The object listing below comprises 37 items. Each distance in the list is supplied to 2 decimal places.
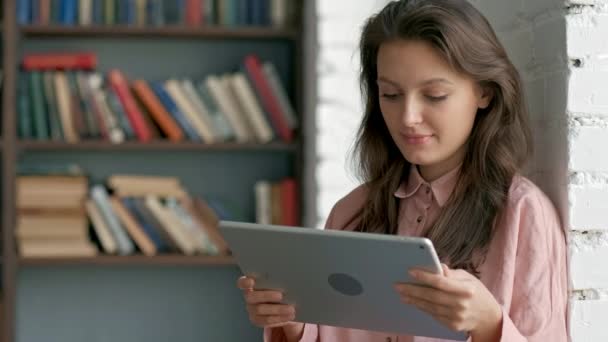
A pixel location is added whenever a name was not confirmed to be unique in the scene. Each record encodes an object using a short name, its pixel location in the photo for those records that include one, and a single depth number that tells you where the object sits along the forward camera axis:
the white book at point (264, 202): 3.49
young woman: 1.25
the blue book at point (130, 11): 3.38
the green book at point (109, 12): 3.38
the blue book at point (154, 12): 3.39
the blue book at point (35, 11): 3.36
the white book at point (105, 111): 3.33
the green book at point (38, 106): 3.30
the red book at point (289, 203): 3.44
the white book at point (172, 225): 3.35
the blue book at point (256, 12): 3.44
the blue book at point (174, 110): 3.37
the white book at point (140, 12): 3.39
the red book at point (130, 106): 3.34
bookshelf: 3.48
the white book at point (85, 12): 3.35
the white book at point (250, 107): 3.38
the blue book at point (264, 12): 3.46
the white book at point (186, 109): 3.38
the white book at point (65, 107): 3.31
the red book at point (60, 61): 3.33
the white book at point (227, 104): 3.39
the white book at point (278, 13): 3.43
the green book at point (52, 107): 3.32
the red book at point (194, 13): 3.40
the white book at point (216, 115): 3.39
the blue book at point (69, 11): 3.35
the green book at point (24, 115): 3.31
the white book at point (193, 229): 3.38
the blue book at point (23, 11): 3.33
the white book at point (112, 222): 3.34
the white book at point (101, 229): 3.34
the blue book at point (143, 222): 3.37
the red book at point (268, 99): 3.41
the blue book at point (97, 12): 3.38
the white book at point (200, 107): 3.39
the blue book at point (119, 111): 3.34
